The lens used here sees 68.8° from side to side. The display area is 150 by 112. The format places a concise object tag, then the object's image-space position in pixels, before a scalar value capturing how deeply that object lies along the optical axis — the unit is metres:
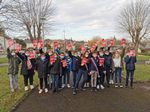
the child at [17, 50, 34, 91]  4.91
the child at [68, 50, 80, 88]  4.84
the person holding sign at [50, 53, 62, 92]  4.83
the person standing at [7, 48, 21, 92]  4.75
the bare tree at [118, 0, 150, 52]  20.00
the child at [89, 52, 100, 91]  4.98
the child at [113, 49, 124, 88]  5.38
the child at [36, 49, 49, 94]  4.85
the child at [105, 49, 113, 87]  5.33
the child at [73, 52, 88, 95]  4.80
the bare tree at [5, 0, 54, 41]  14.62
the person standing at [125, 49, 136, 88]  5.31
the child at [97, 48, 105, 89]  5.11
